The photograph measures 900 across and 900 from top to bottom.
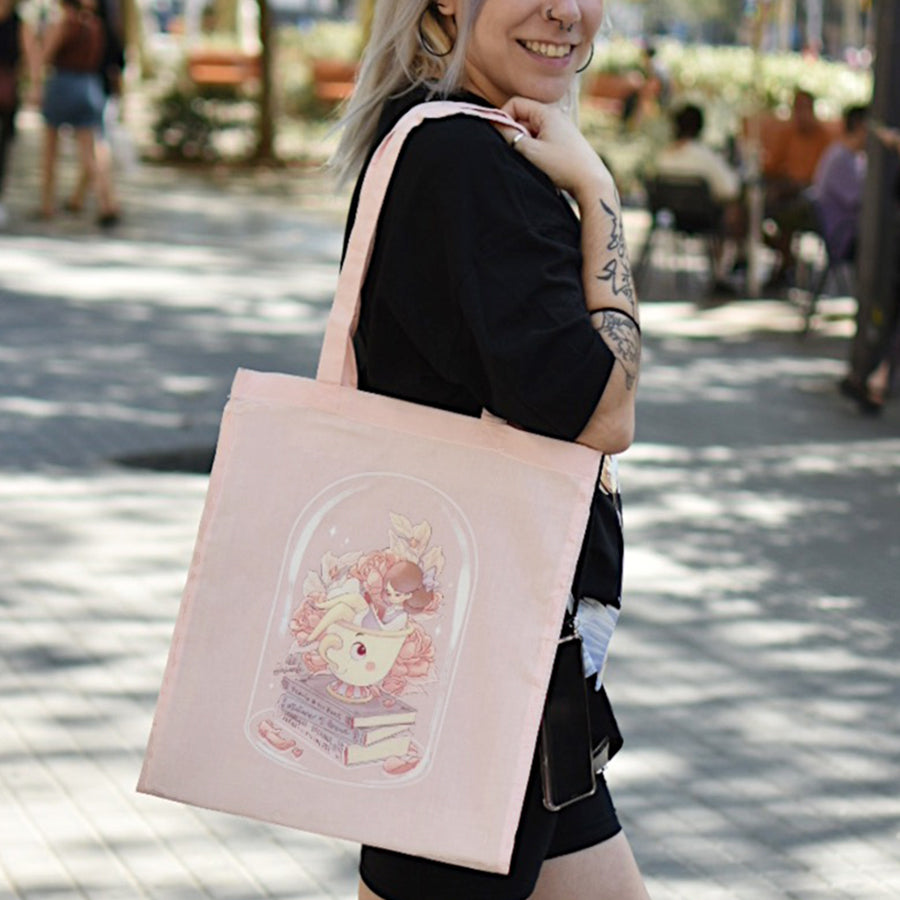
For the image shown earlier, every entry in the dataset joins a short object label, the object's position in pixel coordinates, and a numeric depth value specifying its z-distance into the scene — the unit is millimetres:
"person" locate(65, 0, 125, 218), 16344
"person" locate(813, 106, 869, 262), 13125
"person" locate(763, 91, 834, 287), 15391
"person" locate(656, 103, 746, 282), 14781
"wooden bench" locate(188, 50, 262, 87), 31344
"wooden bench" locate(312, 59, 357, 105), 29766
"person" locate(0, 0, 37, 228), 16031
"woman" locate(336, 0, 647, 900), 2205
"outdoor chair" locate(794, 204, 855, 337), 13336
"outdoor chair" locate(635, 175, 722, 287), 14672
